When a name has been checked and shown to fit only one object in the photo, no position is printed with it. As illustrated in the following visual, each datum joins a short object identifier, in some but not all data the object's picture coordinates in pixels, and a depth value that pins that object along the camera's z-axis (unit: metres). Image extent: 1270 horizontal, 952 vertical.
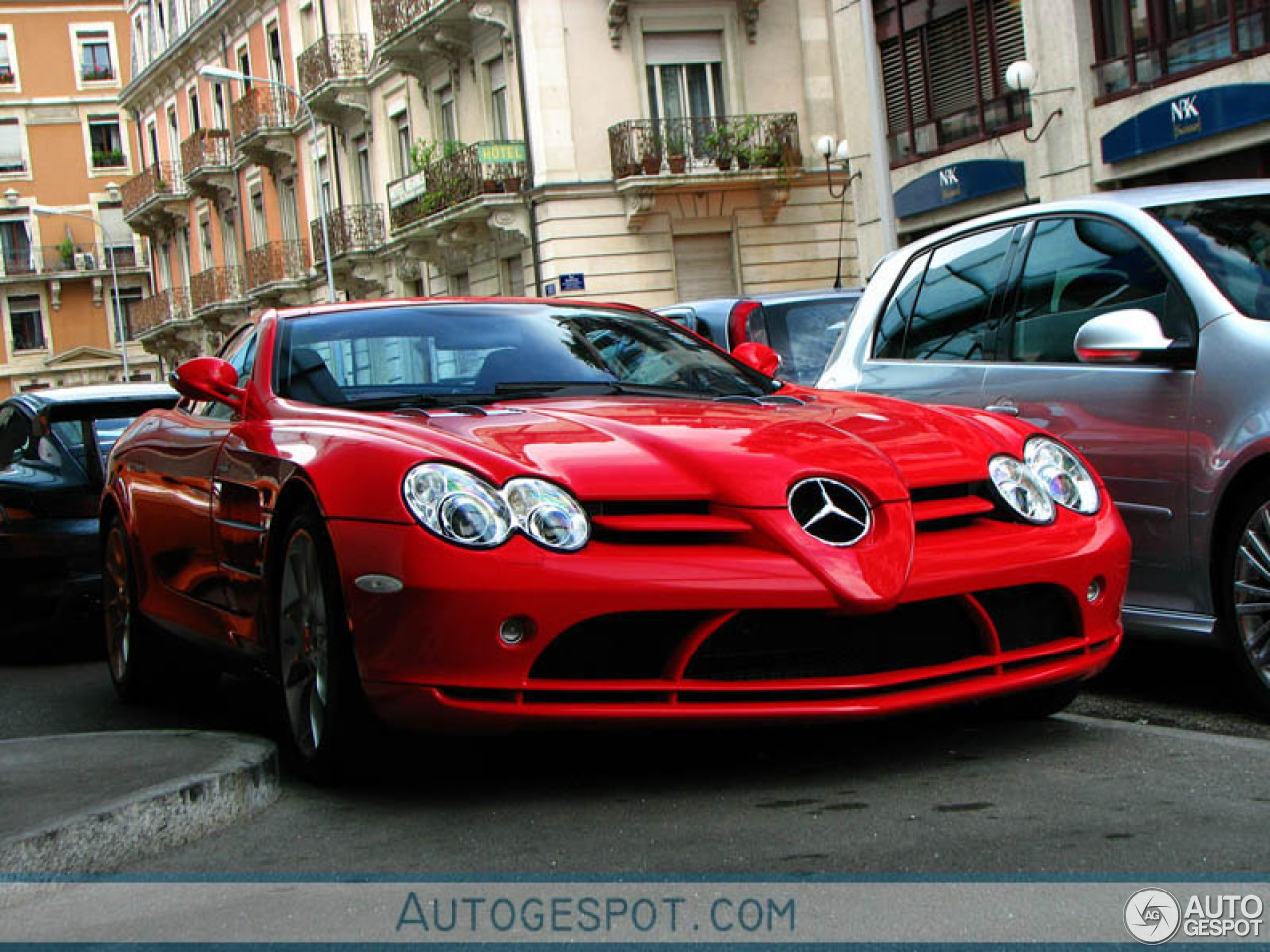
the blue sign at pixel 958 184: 24.20
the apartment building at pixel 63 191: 68.88
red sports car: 4.26
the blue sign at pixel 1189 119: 19.61
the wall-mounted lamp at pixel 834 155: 28.47
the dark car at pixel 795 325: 11.59
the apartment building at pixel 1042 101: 20.27
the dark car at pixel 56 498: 8.92
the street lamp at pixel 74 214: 58.59
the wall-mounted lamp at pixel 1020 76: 21.95
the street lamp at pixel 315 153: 37.19
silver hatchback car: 5.21
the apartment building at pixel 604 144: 32.06
